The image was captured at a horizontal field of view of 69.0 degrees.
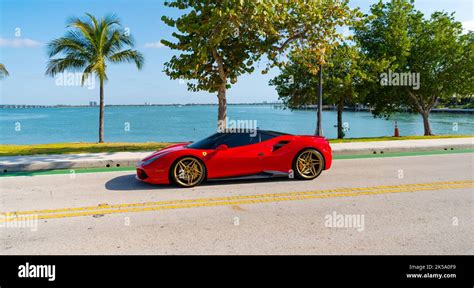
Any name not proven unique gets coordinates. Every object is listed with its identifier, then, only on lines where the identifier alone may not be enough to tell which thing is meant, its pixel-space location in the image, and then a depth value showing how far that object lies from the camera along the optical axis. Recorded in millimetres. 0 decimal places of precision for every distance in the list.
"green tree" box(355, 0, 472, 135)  23141
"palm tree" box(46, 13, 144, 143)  19492
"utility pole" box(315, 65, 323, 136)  16967
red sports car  7215
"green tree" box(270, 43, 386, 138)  23250
